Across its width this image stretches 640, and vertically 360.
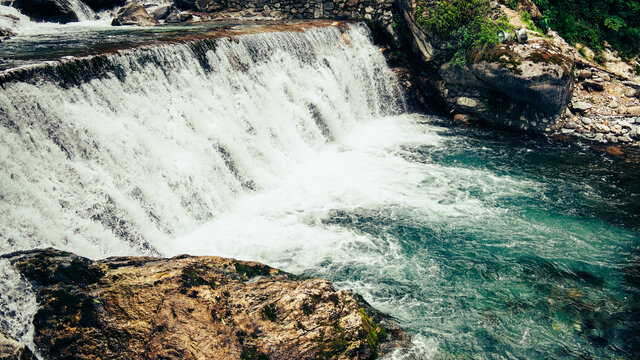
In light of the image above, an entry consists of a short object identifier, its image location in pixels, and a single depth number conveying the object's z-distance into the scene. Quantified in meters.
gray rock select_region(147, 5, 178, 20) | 15.45
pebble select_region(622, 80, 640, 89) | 11.65
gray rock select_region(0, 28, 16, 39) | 9.95
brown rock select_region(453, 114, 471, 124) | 12.37
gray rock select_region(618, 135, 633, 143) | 10.69
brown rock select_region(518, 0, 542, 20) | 12.46
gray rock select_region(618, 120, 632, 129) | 10.89
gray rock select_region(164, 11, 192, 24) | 15.20
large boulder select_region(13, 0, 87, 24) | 12.84
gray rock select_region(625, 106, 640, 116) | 11.07
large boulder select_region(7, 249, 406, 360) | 3.27
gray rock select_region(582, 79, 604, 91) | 11.76
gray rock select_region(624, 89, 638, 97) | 11.48
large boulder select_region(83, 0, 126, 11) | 14.98
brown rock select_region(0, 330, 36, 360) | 2.74
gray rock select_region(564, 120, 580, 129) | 11.32
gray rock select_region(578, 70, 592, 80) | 12.02
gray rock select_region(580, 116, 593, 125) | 11.29
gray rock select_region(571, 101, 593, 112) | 11.51
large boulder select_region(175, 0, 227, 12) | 16.45
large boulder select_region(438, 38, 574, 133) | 10.27
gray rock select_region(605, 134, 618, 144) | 10.73
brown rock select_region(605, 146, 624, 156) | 10.23
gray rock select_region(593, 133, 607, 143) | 10.81
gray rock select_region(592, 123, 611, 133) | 11.04
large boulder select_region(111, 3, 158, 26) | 13.46
